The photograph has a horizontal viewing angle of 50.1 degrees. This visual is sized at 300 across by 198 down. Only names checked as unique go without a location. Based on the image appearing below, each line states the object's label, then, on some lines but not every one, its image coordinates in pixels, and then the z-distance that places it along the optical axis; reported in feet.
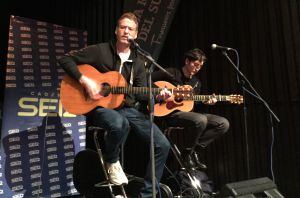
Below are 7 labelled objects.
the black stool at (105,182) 9.44
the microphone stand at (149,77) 7.04
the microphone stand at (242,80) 10.41
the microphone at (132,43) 7.99
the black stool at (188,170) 11.10
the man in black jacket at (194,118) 11.83
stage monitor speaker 6.68
